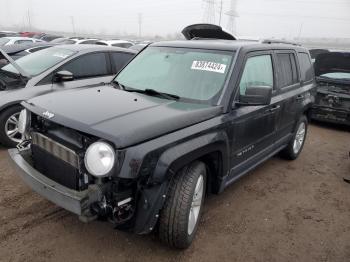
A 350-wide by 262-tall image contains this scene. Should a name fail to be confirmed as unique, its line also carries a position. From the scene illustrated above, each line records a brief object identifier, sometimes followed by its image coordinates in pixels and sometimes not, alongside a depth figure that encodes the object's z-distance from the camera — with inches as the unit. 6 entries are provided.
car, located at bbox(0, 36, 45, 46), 570.1
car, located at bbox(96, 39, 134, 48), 609.3
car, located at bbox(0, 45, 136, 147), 200.1
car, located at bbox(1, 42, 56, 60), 372.9
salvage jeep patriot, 99.5
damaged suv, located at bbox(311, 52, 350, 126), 307.0
